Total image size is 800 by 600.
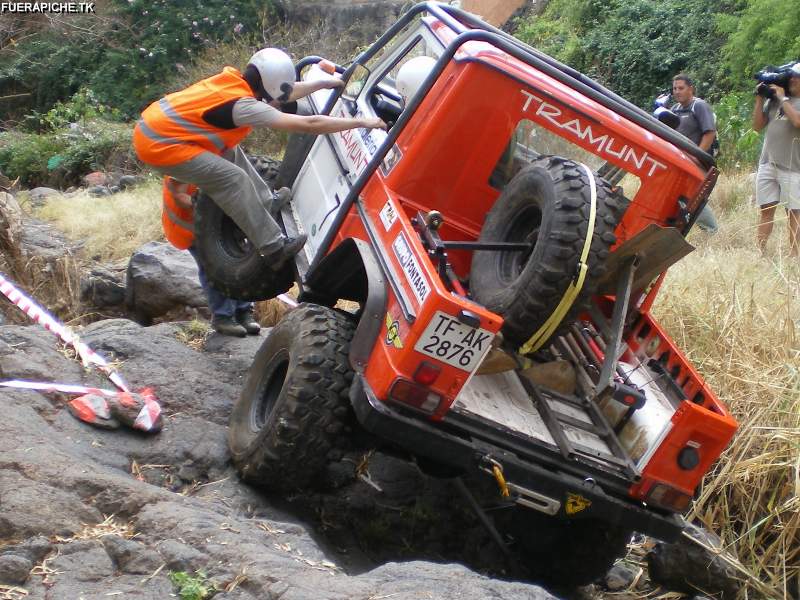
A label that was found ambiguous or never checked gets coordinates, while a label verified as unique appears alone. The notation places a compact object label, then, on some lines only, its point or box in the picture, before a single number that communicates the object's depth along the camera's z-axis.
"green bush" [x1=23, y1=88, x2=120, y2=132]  19.48
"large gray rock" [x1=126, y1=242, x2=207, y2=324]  8.05
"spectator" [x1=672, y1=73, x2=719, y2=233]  9.21
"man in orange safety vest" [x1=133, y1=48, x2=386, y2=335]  6.14
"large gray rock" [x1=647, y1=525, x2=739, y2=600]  5.11
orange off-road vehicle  4.35
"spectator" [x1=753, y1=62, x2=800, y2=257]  8.29
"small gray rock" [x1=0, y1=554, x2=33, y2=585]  3.27
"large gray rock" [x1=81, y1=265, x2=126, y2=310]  8.67
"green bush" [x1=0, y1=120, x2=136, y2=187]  16.97
